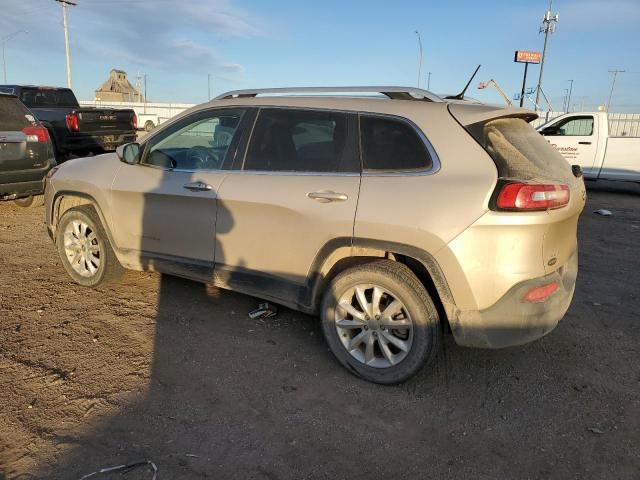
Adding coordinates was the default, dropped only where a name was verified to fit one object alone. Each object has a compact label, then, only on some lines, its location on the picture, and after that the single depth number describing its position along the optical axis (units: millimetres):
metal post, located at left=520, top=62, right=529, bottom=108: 30022
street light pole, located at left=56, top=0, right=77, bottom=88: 37406
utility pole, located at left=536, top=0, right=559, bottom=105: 33094
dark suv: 6805
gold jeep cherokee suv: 2795
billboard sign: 34375
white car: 11547
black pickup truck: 11086
